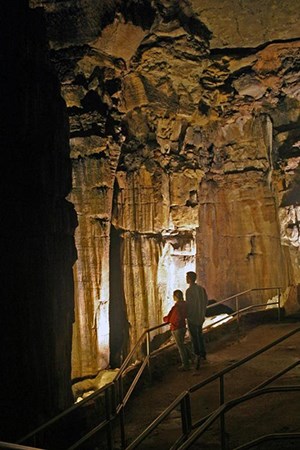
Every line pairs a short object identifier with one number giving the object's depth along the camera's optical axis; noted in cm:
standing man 739
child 740
